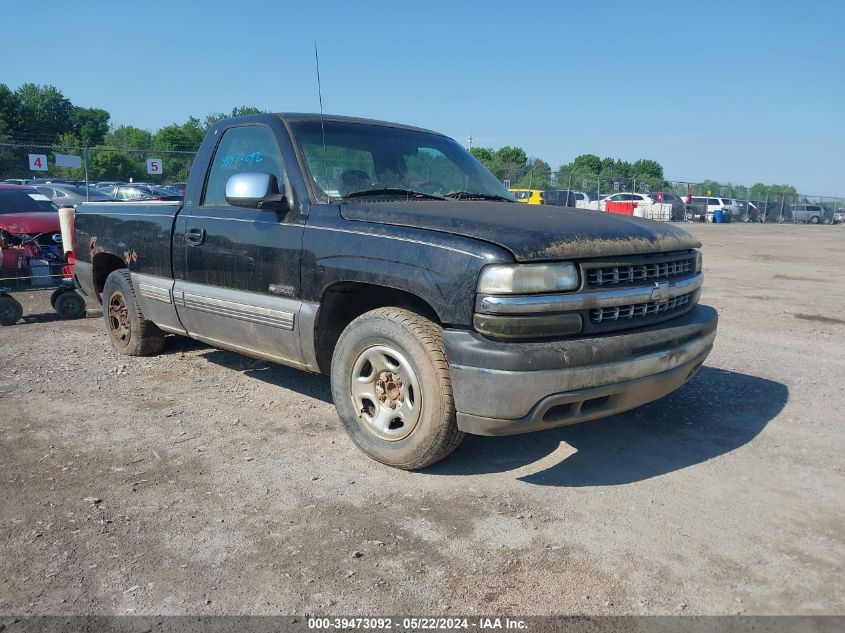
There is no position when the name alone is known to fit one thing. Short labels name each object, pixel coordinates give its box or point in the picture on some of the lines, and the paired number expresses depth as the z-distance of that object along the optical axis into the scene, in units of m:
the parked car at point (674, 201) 39.04
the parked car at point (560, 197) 32.91
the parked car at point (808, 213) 47.09
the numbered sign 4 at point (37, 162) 20.92
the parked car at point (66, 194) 19.94
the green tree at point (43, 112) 60.97
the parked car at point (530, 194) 30.80
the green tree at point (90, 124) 69.00
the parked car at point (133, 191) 22.99
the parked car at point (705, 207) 40.25
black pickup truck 2.99
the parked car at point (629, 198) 36.88
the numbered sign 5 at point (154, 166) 26.61
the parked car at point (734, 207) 42.86
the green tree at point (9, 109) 57.72
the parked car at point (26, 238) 7.92
